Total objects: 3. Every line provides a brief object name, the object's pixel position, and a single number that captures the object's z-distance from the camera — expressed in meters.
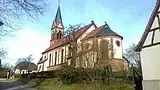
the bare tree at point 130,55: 43.91
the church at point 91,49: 26.77
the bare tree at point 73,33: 32.42
